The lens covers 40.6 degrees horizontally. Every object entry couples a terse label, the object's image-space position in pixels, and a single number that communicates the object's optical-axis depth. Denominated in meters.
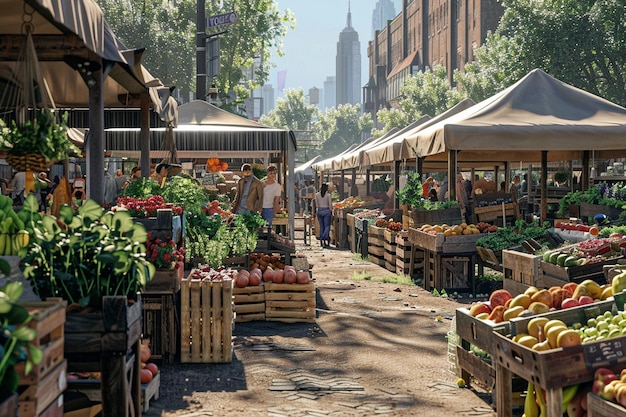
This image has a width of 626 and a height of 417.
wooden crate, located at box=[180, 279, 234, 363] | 8.53
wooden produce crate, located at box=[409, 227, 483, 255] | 13.72
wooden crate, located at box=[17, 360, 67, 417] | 3.72
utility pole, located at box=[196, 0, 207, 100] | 25.02
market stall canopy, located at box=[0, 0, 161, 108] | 5.77
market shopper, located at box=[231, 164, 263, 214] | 14.44
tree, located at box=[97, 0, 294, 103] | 46.94
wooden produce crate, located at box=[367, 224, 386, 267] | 19.33
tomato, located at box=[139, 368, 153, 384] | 6.72
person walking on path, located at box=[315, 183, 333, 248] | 25.72
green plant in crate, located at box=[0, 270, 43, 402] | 3.38
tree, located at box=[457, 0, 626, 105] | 33.44
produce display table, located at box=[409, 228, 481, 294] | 13.74
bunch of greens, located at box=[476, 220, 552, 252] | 12.91
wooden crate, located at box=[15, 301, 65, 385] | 3.74
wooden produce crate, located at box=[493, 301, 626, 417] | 5.40
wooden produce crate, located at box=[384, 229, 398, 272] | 17.81
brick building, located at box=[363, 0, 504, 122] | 63.91
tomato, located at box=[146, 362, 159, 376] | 7.02
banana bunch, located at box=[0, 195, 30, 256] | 4.79
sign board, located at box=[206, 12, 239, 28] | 22.33
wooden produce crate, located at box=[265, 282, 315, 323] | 10.85
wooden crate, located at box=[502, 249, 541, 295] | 10.54
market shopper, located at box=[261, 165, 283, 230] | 16.41
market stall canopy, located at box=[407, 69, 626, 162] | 13.19
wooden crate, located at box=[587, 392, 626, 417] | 4.86
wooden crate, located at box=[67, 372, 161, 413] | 5.52
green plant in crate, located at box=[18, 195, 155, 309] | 4.77
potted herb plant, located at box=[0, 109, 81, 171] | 6.42
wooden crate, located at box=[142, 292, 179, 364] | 8.38
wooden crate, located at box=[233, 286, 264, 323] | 10.78
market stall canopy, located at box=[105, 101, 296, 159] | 15.45
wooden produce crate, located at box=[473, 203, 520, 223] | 16.02
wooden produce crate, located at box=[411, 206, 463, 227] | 15.16
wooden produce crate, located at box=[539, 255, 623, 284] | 9.73
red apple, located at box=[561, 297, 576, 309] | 6.66
